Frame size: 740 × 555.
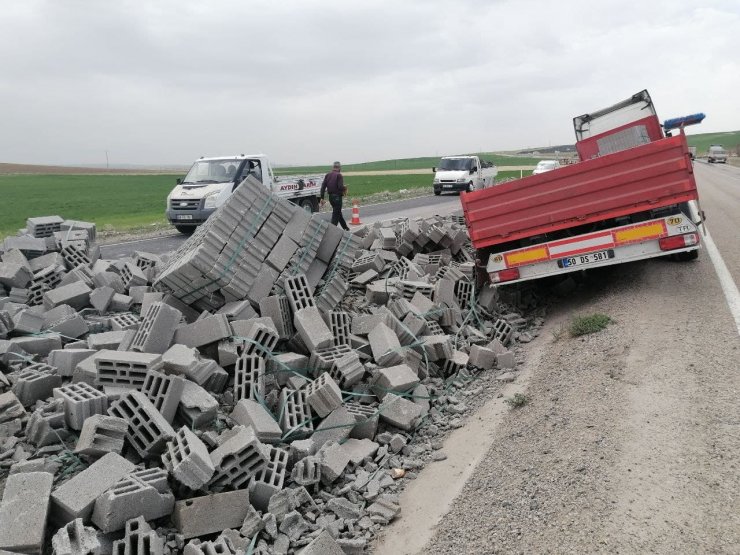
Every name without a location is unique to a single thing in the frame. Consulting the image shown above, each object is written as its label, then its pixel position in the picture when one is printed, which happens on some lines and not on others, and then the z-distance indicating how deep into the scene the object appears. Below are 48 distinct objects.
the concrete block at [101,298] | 7.12
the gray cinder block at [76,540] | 3.38
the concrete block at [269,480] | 4.21
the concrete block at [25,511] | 3.42
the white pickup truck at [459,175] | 29.31
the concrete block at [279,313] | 6.23
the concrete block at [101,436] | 4.14
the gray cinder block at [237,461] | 4.19
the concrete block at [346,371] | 5.65
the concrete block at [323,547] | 3.63
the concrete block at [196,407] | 4.75
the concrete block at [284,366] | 5.66
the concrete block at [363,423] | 5.25
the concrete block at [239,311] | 6.03
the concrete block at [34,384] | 4.98
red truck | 7.21
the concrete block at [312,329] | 5.89
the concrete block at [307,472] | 4.46
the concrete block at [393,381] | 5.70
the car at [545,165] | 31.69
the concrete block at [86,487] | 3.68
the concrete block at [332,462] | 4.59
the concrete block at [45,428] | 4.40
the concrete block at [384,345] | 6.07
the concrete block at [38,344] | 5.86
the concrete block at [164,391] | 4.65
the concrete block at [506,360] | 6.85
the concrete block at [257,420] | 4.72
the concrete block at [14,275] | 7.46
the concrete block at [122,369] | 4.87
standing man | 13.22
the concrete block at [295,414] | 5.05
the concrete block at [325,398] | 5.14
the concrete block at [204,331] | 5.59
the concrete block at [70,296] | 7.01
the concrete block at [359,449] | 4.90
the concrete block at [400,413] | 5.42
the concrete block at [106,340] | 5.71
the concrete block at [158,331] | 5.46
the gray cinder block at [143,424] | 4.35
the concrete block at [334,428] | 5.07
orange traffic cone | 17.80
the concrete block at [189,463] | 3.91
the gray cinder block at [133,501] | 3.65
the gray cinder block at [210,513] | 3.88
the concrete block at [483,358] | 6.85
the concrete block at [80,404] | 4.51
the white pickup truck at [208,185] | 14.94
